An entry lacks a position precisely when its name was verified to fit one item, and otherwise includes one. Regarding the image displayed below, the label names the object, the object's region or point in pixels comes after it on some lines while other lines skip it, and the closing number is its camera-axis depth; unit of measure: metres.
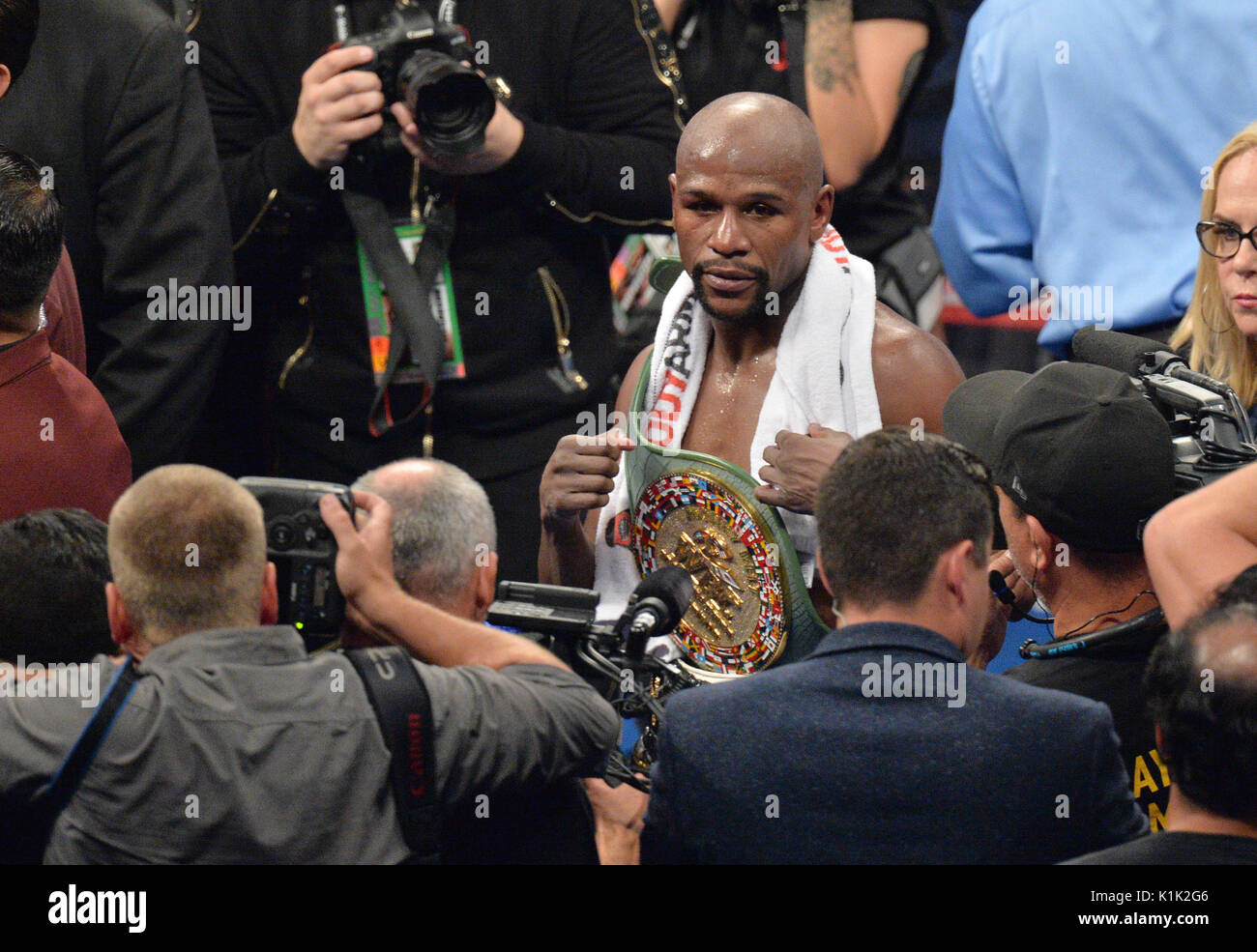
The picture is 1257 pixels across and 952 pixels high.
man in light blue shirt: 3.38
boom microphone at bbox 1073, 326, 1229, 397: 2.63
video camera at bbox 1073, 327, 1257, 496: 2.42
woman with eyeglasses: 2.93
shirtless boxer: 2.69
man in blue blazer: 1.93
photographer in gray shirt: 1.96
